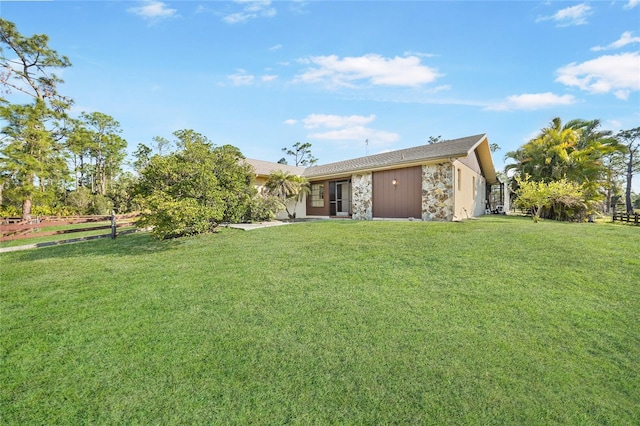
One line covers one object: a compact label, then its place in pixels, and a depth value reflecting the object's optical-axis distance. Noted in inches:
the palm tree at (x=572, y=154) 669.3
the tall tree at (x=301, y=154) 1883.6
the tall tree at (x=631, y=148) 1294.3
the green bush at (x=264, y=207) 499.3
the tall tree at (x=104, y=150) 1385.3
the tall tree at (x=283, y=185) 582.9
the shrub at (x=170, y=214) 298.5
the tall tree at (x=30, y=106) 600.1
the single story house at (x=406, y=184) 462.2
